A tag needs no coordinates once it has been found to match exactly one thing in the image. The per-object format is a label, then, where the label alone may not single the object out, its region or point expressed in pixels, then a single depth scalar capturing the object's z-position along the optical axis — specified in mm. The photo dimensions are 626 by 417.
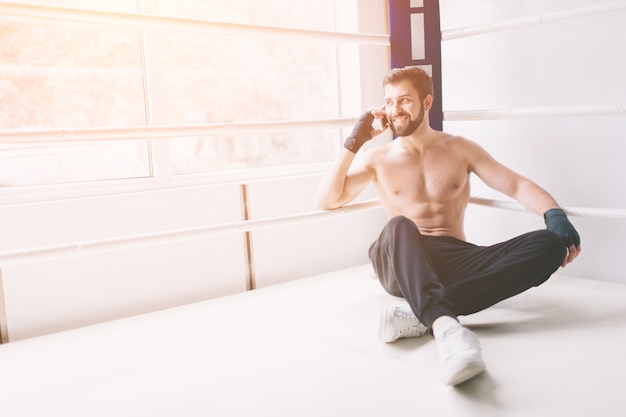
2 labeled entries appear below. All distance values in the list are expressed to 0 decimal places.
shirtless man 1596
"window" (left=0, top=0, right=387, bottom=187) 1985
